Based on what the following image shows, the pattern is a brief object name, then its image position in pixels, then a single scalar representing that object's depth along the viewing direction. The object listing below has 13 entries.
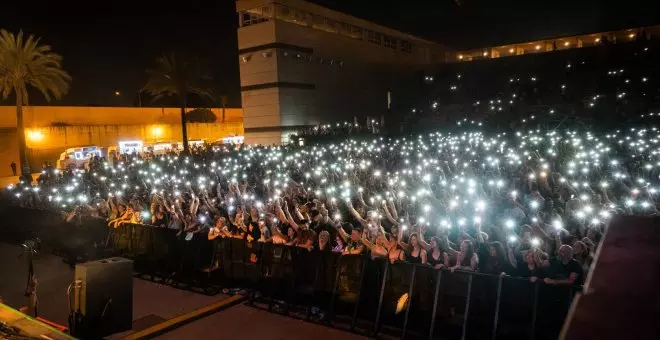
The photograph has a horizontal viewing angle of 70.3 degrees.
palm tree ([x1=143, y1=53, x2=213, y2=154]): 37.44
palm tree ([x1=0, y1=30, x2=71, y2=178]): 31.44
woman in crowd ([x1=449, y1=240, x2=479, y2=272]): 7.59
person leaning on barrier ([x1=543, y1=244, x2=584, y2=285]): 6.82
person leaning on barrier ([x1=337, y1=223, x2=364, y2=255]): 8.72
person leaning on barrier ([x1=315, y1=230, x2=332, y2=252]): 9.09
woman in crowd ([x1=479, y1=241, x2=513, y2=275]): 7.61
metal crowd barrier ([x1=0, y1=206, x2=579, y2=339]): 7.11
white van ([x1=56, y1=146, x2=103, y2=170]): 30.69
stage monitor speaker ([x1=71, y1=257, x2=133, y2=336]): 6.95
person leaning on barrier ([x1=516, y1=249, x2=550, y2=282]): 7.07
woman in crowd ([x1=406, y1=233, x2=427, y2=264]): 8.04
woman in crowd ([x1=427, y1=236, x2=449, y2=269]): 8.02
